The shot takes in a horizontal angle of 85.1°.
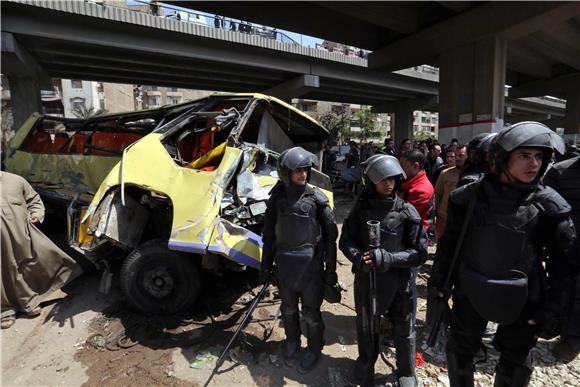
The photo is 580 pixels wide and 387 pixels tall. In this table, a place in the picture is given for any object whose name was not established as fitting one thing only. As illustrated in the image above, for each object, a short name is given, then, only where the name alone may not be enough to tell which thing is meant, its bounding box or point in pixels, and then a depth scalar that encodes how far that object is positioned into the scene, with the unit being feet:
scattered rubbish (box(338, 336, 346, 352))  9.29
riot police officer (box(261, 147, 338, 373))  7.95
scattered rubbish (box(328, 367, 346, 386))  7.97
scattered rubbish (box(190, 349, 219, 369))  8.63
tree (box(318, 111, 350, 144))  132.46
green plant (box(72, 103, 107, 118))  111.96
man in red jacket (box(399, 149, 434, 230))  9.46
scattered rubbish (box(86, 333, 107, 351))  9.39
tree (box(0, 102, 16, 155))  81.56
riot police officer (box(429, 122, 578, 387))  5.40
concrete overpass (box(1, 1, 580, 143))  31.40
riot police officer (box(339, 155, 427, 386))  6.94
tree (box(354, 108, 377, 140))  143.23
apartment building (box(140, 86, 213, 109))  159.53
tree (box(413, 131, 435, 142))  174.09
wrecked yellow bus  9.28
